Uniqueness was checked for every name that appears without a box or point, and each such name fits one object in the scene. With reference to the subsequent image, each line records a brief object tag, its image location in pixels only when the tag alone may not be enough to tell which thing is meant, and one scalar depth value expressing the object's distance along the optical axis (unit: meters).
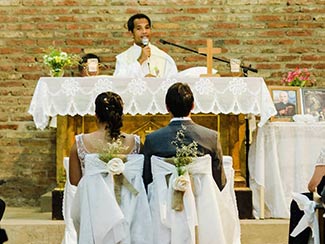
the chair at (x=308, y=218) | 5.88
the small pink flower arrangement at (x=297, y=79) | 9.01
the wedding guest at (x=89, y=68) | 8.25
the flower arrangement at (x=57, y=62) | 8.27
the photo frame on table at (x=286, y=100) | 8.57
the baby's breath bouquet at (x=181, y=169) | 5.30
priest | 8.91
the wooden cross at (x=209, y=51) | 8.27
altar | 7.86
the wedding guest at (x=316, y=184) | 6.18
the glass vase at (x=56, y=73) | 8.30
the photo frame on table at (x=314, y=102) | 8.70
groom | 5.44
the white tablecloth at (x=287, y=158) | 8.25
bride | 5.36
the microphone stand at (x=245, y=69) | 8.29
